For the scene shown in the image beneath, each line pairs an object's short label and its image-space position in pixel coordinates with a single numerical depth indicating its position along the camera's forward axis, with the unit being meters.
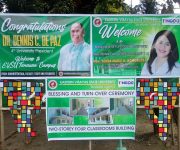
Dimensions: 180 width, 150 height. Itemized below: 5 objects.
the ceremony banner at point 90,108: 5.89
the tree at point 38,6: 11.67
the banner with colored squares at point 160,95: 6.16
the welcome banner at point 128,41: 6.00
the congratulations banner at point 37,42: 5.98
